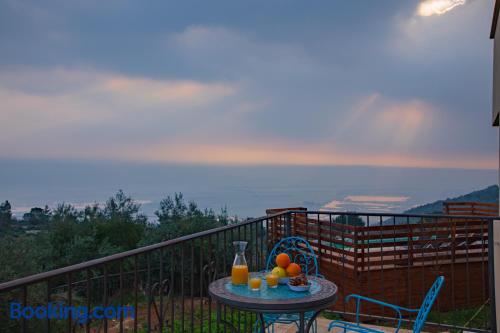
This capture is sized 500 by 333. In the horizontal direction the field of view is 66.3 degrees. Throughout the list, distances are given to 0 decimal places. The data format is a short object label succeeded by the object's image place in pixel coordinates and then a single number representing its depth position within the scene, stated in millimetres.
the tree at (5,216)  8351
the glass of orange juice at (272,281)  2316
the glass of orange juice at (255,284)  2246
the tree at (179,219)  9914
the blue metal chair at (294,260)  2962
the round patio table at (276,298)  2008
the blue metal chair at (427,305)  2195
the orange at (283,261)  2494
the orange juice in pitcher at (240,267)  2361
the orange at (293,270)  2428
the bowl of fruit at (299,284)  2227
